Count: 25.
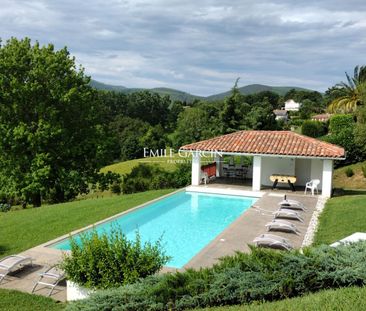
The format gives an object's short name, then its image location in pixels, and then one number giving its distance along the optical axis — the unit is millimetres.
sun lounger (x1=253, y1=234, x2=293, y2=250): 11773
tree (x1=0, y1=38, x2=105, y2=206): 24016
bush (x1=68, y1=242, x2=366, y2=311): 6633
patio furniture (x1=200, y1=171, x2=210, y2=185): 24622
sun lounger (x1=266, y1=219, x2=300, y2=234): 13945
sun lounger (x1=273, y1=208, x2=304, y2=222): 15758
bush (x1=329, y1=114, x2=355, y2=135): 38009
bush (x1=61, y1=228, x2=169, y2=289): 8070
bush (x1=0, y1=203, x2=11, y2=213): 26870
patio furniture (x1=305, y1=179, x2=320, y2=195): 21603
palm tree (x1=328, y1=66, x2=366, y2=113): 44125
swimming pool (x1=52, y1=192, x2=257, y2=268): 13938
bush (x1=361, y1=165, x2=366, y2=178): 29859
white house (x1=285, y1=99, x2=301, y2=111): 122312
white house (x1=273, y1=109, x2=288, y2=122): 90469
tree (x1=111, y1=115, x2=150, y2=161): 62656
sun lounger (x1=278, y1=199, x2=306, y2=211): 17594
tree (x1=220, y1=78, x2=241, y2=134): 43031
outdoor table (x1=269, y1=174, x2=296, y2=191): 22344
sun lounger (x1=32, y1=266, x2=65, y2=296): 9289
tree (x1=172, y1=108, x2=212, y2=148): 50531
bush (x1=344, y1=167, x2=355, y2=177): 31375
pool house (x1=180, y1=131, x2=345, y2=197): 21547
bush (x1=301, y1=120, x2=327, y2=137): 43906
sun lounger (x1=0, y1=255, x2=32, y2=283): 9979
